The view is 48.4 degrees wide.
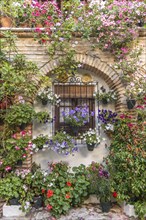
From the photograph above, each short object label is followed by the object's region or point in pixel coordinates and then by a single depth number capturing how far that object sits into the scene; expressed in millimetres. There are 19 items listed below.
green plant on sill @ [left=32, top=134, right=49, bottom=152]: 3420
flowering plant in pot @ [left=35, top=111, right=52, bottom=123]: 3492
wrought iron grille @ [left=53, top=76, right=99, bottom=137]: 3834
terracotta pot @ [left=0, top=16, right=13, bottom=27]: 3858
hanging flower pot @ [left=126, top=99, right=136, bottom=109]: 3486
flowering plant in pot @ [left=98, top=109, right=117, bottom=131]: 3606
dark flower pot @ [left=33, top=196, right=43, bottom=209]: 3224
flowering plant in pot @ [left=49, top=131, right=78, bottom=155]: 3405
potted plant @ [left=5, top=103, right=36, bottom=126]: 3248
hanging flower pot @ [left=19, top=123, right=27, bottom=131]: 3429
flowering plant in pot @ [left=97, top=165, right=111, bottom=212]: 3110
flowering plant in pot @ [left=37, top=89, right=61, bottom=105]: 3597
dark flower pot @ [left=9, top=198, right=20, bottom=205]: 3095
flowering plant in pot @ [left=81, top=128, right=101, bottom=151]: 3501
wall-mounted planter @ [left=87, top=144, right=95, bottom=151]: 3551
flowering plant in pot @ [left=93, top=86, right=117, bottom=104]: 3672
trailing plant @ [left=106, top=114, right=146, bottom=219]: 3015
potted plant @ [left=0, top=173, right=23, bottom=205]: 3056
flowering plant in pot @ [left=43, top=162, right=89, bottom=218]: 3050
